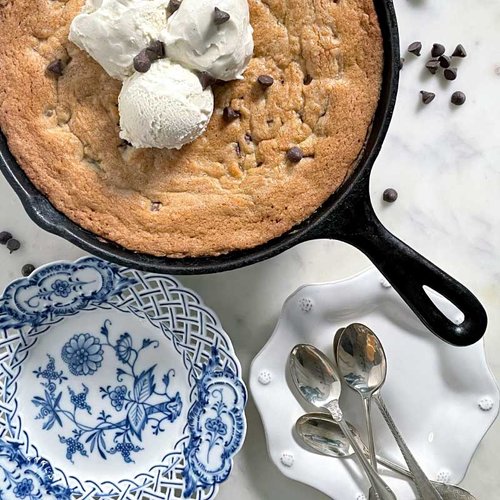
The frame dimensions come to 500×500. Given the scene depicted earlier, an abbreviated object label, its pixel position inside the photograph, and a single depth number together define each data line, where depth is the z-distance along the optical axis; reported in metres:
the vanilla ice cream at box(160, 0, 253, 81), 0.70
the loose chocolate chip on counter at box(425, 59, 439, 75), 0.82
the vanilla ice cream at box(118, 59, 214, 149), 0.70
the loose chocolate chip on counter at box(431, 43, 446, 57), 0.82
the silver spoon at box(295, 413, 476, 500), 0.82
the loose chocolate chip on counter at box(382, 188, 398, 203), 0.83
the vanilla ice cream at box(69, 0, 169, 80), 0.70
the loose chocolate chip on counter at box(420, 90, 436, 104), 0.82
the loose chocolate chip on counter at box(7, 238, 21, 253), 0.83
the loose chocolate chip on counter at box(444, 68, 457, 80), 0.82
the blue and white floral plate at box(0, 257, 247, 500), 0.82
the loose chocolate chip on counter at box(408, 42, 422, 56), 0.82
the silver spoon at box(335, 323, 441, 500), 0.81
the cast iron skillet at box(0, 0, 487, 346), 0.71
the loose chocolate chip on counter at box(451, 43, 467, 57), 0.82
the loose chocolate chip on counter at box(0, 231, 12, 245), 0.83
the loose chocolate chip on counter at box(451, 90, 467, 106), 0.82
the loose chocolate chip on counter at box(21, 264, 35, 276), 0.83
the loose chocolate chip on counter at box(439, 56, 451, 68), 0.82
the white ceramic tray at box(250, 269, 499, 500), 0.82
